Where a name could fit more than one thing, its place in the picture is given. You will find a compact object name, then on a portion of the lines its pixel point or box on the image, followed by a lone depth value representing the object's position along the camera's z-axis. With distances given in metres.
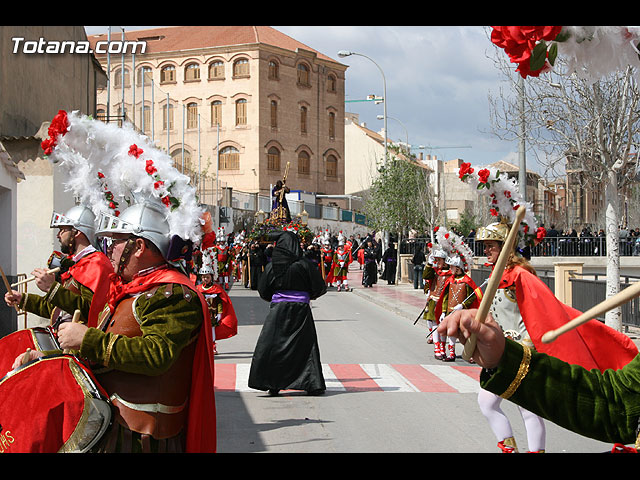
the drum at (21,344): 4.29
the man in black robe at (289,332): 9.44
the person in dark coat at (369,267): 32.00
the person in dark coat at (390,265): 33.34
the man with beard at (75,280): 5.16
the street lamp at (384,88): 38.06
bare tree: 13.17
